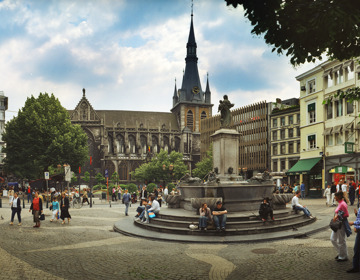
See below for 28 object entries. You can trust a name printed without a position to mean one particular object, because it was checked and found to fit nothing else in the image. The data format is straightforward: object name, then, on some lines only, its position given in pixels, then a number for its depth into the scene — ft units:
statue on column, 55.67
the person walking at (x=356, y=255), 23.50
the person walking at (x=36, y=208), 50.85
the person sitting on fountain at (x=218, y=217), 39.04
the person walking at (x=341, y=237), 26.30
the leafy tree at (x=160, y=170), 208.54
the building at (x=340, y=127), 102.63
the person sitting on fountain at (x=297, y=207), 47.75
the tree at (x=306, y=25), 20.94
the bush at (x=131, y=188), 158.10
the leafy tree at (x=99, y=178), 234.17
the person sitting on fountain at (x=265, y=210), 41.34
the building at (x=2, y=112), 207.82
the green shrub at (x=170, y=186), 154.58
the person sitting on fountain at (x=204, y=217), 39.68
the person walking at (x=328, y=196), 75.87
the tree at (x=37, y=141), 128.77
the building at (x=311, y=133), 119.44
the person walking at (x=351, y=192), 70.08
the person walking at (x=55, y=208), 57.76
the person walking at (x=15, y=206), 51.96
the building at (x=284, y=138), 163.36
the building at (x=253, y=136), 204.85
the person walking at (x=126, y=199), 65.38
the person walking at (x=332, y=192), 72.58
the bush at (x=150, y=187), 140.46
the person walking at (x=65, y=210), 54.47
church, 265.34
